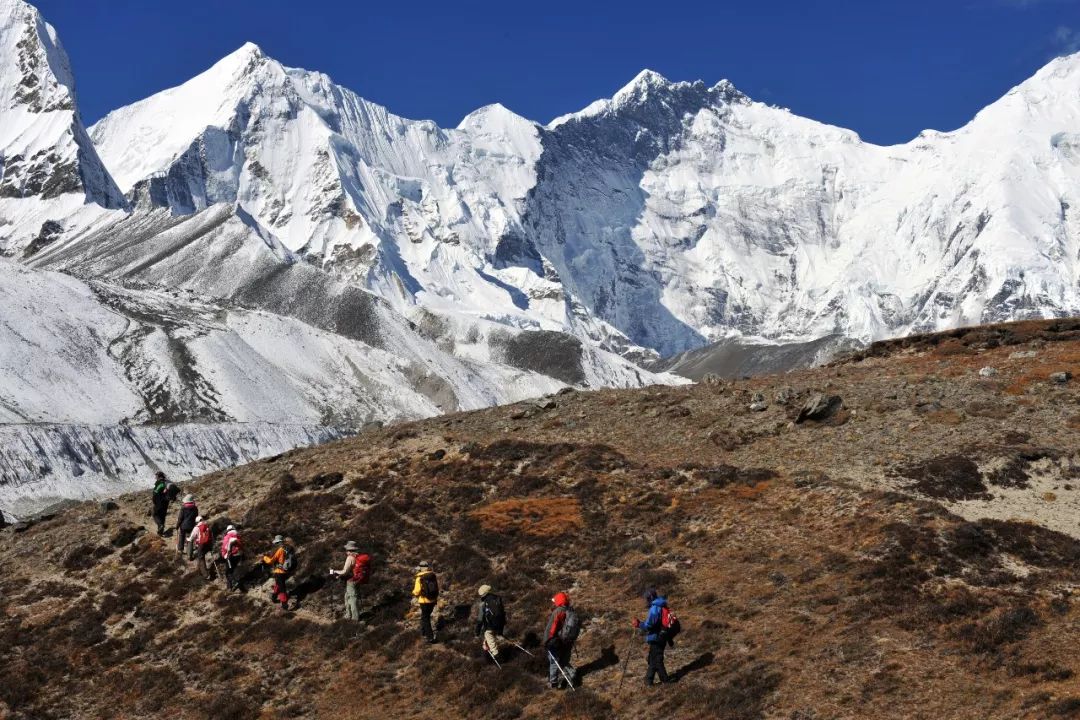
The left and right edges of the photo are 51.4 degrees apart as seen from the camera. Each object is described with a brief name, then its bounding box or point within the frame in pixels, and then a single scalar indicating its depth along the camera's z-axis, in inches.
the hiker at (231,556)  1567.4
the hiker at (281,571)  1496.1
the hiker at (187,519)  1696.6
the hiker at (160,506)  1841.8
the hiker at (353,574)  1430.9
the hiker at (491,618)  1229.1
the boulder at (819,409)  1919.3
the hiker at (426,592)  1321.4
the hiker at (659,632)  1107.3
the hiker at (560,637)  1155.3
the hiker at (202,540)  1625.2
